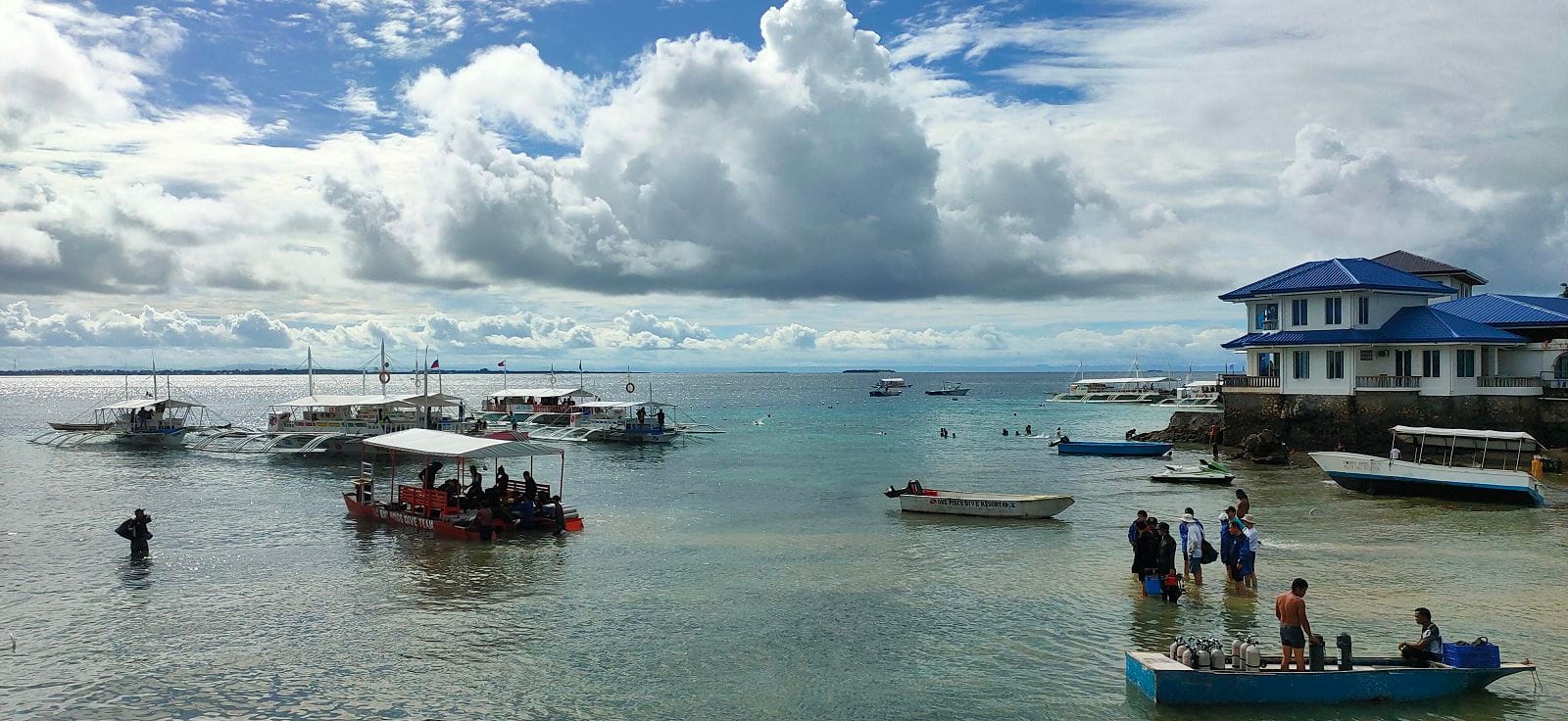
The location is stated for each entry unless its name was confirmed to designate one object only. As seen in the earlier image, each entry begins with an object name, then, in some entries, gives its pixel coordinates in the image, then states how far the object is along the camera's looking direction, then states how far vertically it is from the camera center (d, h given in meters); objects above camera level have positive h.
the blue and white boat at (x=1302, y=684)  14.94 -4.94
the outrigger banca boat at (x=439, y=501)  31.16 -4.68
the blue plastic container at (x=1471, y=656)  15.36 -4.63
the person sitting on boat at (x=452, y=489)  32.34 -4.17
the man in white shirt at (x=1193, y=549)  22.88 -4.39
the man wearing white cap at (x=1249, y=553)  22.06 -4.36
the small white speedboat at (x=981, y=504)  34.88 -5.15
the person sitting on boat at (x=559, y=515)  32.16 -4.96
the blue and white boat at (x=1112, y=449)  61.53 -5.72
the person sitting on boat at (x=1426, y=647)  15.48 -4.51
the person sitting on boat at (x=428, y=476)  34.12 -3.97
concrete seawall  48.88 -3.06
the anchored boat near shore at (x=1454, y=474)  35.84 -4.55
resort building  50.00 +1.01
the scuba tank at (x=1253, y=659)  15.02 -4.55
